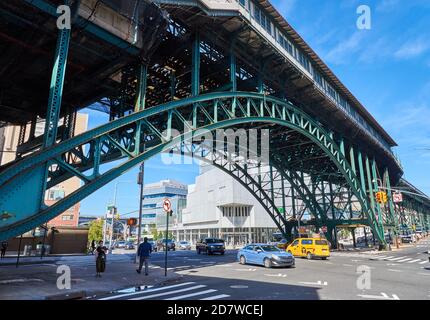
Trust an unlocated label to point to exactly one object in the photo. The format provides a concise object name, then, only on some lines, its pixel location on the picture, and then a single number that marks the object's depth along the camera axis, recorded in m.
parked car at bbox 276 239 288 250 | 40.03
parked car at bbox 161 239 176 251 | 54.71
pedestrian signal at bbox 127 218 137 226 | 29.31
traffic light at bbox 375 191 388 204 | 38.91
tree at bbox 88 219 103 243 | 77.63
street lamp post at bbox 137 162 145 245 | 23.56
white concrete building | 71.75
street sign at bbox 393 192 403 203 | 46.42
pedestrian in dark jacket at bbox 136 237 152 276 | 15.36
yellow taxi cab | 27.73
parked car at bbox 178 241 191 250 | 61.98
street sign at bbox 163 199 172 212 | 16.59
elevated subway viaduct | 11.53
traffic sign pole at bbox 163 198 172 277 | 16.58
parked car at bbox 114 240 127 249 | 69.75
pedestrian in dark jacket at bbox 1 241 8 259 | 27.03
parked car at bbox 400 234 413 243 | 71.75
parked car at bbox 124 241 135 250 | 62.25
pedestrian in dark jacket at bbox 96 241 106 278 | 14.89
